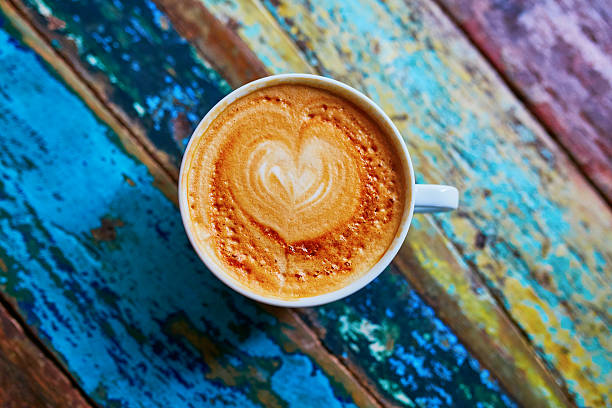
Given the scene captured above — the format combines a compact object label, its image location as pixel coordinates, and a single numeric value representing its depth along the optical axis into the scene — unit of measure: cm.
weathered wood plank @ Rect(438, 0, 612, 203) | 39
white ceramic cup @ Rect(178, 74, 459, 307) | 33
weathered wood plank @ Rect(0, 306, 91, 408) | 38
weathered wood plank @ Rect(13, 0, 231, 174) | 38
